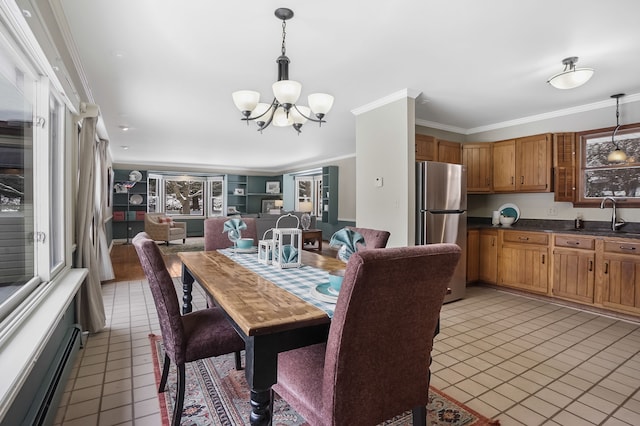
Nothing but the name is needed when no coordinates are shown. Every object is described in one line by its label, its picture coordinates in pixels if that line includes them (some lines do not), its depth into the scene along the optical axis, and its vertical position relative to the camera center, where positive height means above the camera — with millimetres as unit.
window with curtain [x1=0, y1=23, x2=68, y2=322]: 1598 +178
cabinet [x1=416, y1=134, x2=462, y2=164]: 4102 +780
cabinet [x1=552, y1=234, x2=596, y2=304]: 3582 -667
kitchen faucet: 3701 -133
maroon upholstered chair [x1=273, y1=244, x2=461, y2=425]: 1014 -459
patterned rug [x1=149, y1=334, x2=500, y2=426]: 1729 -1111
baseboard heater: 1541 -975
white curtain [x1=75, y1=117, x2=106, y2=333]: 2824 -321
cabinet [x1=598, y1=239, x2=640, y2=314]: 3262 -681
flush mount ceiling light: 2660 +1090
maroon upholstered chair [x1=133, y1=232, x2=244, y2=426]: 1558 -642
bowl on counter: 4566 -163
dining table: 1164 -399
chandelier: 2076 +752
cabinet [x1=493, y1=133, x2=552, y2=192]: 4172 +591
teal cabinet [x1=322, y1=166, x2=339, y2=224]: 8562 +451
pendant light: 3701 +639
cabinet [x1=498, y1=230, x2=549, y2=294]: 3977 -659
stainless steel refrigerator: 3621 +14
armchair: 8461 -543
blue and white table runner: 1436 -387
